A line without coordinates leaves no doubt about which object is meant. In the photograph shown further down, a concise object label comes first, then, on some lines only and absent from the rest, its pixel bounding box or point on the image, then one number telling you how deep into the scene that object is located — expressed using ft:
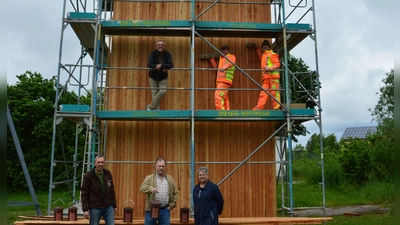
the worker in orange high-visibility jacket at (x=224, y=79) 31.30
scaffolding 29.76
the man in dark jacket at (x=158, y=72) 30.01
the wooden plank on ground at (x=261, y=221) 26.27
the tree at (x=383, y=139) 66.80
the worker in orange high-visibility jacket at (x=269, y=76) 31.60
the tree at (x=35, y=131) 78.28
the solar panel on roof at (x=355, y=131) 206.69
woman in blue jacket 21.47
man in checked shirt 22.86
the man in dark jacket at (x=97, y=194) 22.35
